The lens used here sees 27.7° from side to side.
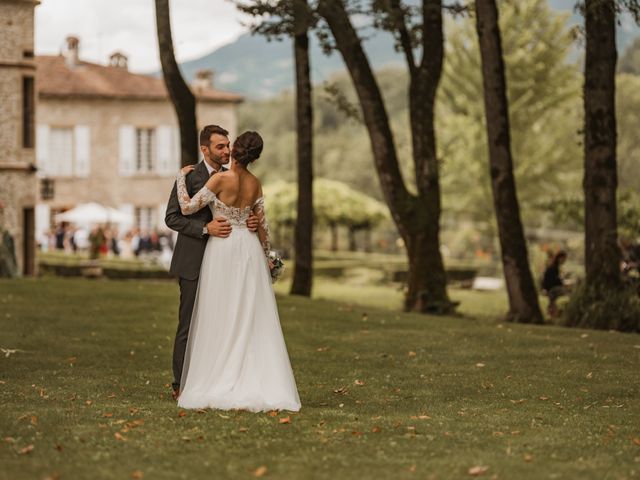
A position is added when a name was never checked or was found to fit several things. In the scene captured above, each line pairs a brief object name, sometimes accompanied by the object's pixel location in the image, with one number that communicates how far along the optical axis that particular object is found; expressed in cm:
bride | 950
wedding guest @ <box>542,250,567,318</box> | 2430
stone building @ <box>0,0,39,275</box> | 3503
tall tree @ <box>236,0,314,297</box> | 2647
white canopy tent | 5169
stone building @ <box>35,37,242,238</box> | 5609
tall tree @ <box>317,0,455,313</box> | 2272
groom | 977
